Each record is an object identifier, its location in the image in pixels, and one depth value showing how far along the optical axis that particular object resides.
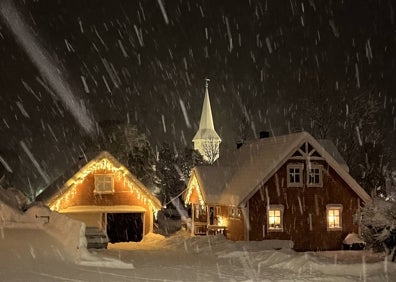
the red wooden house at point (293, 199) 30.19
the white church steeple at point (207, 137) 65.89
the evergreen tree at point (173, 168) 61.34
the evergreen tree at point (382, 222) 26.55
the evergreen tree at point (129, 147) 56.50
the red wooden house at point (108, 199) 33.00
